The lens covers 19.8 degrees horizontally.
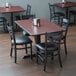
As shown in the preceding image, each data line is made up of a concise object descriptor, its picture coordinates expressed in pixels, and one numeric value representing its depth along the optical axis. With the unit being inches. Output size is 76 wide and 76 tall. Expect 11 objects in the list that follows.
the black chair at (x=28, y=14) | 280.8
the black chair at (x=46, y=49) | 167.6
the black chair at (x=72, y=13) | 304.1
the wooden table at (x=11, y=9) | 259.5
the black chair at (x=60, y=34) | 168.8
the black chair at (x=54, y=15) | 300.4
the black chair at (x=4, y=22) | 270.9
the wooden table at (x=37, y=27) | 168.6
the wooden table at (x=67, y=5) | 287.2
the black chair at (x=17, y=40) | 178.5
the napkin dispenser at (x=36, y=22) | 185.5
